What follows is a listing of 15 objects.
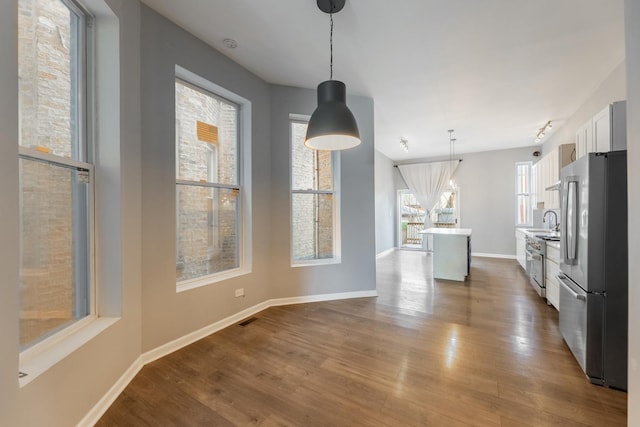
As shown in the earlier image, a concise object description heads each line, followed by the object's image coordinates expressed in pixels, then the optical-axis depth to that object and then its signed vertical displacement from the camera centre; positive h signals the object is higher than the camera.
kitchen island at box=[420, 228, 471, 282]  4.75 -0.83
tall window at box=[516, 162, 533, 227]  6.70 +0.46
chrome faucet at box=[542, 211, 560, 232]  4.61 -0.24
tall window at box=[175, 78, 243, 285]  2.62 +0.30
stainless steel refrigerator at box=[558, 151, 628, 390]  1.87 -0.45
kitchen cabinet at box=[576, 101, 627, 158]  2.38 +0.81
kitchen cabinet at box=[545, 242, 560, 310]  3.18 -0.84
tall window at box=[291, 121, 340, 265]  3.72 +0.11
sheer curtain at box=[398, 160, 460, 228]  7.58 +0.94
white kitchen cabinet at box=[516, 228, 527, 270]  4.97 -0.78
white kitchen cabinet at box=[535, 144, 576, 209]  4.05 +0.67
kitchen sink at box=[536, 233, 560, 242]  3.58 -0.41
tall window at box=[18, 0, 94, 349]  1.39 +0.25
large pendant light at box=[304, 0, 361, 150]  1.99 +0.77
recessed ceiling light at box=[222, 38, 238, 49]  2.62 +1.76
